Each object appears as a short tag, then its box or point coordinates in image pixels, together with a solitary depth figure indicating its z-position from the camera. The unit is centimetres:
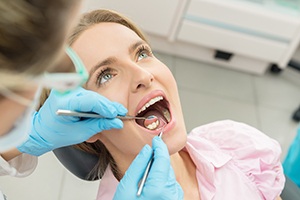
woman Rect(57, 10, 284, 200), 118
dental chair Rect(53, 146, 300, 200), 136
